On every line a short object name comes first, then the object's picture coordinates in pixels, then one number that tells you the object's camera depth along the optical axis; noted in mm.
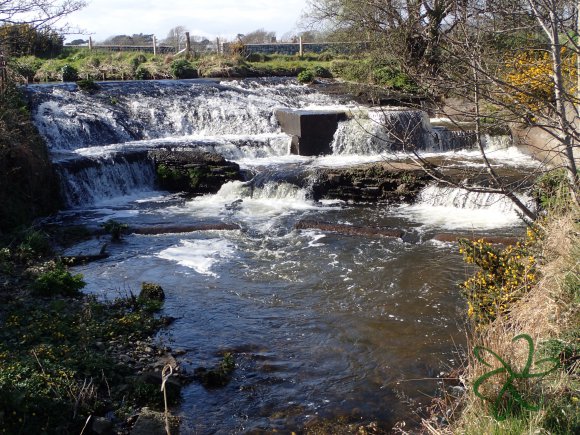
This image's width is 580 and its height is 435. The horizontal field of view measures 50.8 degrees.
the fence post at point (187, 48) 31212
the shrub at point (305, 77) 25828
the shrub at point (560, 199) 5573
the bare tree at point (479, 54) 4156
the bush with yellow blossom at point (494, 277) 5465
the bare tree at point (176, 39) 37956
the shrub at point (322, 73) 27469
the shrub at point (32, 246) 9844
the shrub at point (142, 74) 26438
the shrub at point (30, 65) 24228
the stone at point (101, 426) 5000
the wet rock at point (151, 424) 4934
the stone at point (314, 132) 17297
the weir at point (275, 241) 6090
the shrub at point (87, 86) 20594
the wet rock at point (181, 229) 11758
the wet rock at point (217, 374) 6074
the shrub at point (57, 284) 8141
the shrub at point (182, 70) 27031
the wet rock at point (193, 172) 15164
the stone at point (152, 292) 8244
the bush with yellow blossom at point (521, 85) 4151
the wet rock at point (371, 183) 13359
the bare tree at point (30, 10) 8516
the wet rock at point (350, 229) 10906
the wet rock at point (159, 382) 5742
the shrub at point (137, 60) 27325
